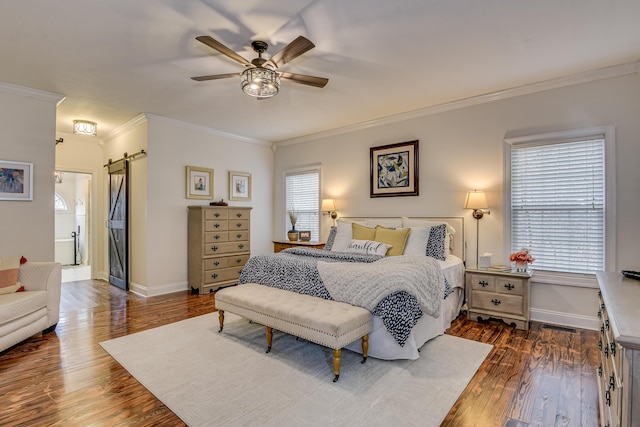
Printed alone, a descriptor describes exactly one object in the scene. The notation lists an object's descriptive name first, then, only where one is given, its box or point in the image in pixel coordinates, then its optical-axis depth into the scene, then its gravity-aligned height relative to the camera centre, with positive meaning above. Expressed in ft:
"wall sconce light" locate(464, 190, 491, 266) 13.05 +0.38
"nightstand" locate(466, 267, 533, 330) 11.39 -2.91
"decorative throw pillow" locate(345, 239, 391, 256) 13.04 -1.33
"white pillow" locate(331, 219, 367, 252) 14.88 -1.02
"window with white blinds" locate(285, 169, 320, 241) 19.93 +1.04
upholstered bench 7.83 -2.64
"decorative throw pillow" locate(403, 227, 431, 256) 12.98 -1.07
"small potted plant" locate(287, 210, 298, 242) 18.78 -0.69
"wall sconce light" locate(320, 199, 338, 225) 18.33 +0.44
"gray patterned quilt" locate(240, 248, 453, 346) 8.63 -2.14
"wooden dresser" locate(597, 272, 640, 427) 3.85 -2.01
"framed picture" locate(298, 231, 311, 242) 18.93 -1.22
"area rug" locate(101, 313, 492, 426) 6.58 -3.99
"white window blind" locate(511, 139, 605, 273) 11.37 +0.40
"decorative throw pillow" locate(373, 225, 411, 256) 13.16 -0.96
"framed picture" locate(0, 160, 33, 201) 12.21 +1.34
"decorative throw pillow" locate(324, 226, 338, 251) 15.59 -1.12
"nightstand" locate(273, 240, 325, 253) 17.48 -1.61
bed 8.80 -1.88
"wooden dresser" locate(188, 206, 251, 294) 16.69 -1.66
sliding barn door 17.49 -0.48
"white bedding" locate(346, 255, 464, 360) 8.91 -3.51
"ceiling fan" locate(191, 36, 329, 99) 7.90 +3.95
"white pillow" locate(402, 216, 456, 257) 13.76 -0.45
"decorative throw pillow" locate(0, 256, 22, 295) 10.02 -1.83
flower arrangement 11.76 -1.55
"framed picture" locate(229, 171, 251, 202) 19.57 +1.79
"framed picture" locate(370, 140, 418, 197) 15.72 +2.25
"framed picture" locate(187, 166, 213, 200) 17.56 +1.77
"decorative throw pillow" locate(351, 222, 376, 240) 14.32 -0.78
